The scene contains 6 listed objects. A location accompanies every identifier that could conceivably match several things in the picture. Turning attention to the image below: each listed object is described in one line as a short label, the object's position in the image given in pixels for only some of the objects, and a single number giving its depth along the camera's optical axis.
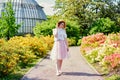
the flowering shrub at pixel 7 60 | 6.66
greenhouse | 32.70
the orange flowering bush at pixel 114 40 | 9.85
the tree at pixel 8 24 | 18.96
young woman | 7.39
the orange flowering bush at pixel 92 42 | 12.26
